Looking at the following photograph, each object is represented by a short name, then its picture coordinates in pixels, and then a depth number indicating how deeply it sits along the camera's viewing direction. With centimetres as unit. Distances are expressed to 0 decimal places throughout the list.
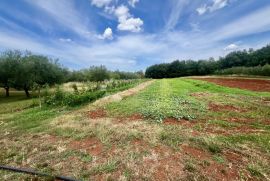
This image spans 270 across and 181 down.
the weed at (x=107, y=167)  268
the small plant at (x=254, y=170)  253
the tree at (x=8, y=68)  1806
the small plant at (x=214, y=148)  320
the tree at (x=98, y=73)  3678
